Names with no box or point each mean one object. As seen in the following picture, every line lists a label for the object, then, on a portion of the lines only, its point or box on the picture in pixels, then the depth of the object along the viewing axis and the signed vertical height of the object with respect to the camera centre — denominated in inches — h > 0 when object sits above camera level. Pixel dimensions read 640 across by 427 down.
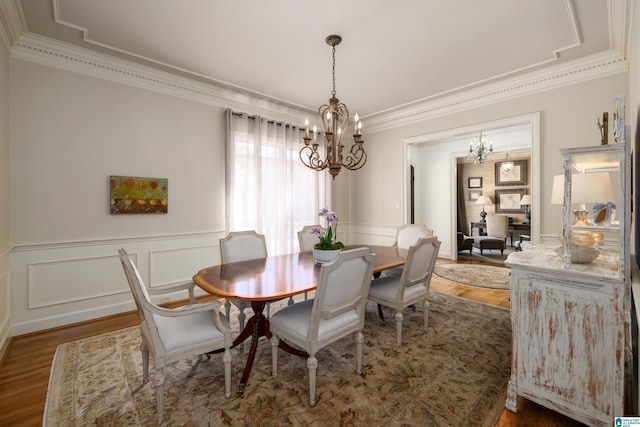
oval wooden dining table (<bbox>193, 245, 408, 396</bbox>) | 72.4 -20.2
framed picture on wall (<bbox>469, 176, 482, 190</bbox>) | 334.0 +32.2
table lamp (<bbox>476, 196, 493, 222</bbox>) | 317.7 +8.0
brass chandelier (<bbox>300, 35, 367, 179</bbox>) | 104.3 +29.2
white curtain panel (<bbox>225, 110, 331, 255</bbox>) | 162.2 +17.3
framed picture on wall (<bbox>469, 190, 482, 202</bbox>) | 334.8 +17.7
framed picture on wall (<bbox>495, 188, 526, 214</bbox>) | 308.2 +9.0
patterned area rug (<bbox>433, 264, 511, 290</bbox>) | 172.6 -44.2
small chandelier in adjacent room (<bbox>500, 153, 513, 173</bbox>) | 310.4 +47.3
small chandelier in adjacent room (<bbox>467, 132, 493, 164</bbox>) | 224.8 +47.5
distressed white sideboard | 56.8 -27.5
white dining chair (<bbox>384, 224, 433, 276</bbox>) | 135.9 -12.7
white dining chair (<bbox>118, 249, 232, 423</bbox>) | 63.4 -30.0
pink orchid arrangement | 100.8 -10.0
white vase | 100.1 -15.9
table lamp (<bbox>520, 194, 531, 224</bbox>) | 290.0 +5.1
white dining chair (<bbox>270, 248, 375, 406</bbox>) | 68.9 -28.1
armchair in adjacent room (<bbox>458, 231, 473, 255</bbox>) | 257.1 -30.5
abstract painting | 126.0 +7.5
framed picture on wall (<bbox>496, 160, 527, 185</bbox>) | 302.4 +37.9
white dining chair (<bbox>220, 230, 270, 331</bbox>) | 111.0 -15.5
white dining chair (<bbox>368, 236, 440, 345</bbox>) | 97.4 -28.0
